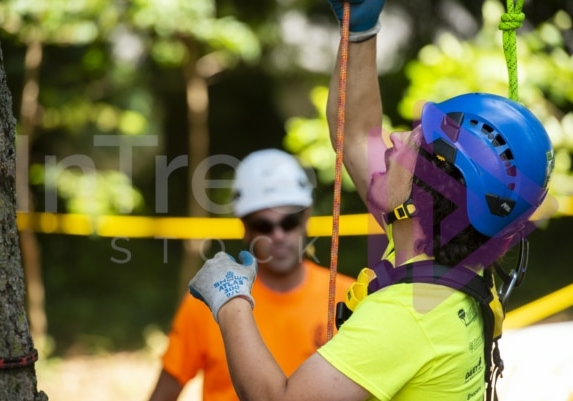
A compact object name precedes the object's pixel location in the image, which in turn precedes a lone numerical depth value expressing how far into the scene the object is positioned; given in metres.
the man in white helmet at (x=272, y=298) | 6.70
